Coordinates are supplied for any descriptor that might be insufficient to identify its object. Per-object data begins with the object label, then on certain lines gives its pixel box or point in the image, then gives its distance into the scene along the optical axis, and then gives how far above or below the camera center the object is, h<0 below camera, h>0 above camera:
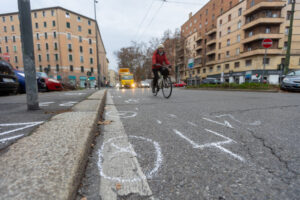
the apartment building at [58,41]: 42.31 +12.35
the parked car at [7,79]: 5.86 +0.24
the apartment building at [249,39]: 26.75 +8.52
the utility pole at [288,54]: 12.71 +2.36
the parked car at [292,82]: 8.45 +0.03
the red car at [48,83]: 9.03 +0.10
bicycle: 5.56 -0.01
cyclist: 5.88 +0.90
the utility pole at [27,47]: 2.46 +0.61
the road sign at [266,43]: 9.70 +2.50
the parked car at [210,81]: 26.13 +0.38
